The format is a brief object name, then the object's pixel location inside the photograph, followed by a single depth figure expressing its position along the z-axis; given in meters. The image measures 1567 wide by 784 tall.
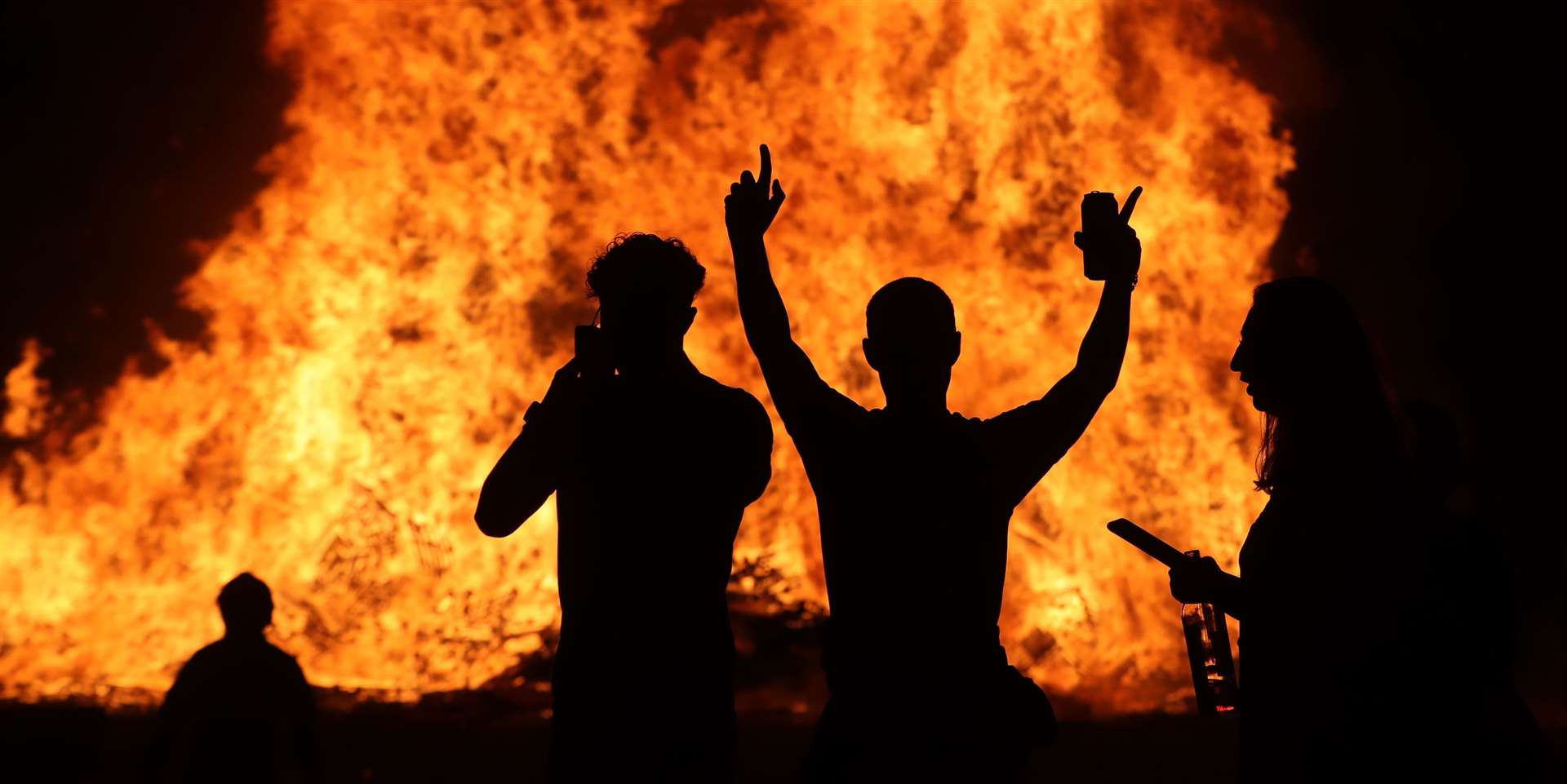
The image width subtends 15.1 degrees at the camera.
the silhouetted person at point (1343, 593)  11.68
